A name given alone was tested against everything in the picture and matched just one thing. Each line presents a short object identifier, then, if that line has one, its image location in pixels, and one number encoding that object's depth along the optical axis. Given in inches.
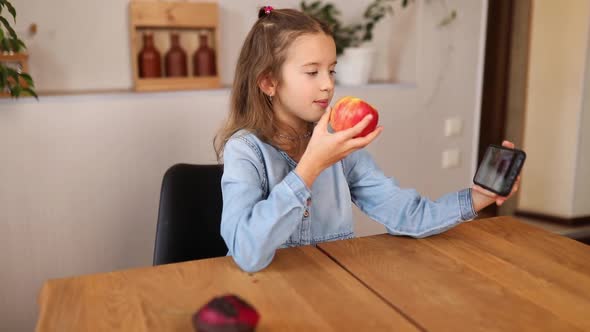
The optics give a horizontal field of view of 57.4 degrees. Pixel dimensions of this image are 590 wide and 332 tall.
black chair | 59.0
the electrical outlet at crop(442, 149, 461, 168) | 110.9
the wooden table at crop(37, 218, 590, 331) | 33.4
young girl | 41.5
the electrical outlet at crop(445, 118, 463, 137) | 110.3
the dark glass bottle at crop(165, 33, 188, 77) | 87.4
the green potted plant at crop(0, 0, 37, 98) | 67.7
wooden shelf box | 84.3
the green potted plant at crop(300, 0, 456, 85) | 96.1
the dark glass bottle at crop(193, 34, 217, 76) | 88.9
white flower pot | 96.8
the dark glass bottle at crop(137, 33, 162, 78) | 85.8
